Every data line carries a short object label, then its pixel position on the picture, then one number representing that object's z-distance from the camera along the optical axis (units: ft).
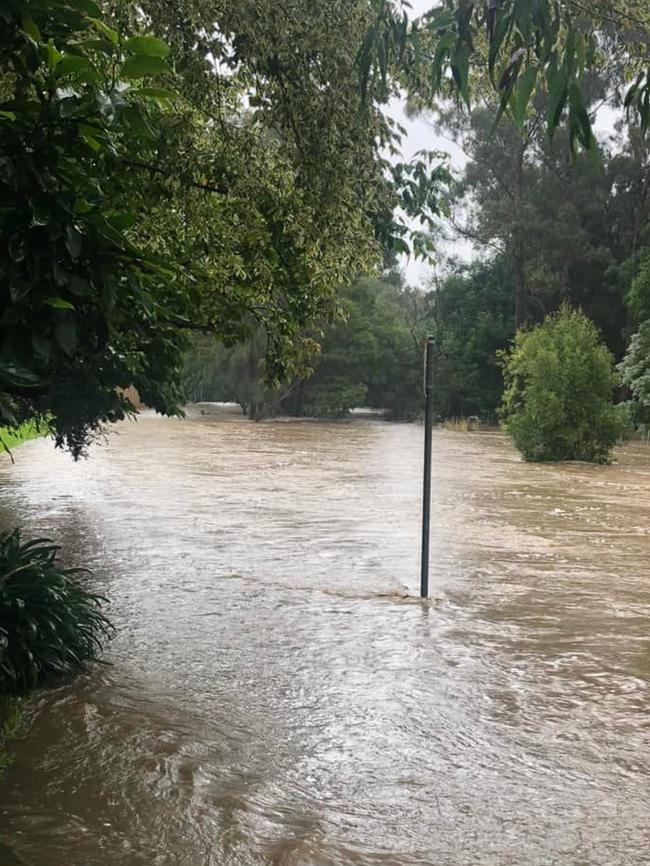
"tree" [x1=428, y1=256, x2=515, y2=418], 169.37
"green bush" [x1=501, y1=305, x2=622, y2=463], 95.66
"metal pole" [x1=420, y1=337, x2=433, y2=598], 30.68
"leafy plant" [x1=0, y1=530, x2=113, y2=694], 21.06
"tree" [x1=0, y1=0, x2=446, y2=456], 9.53
